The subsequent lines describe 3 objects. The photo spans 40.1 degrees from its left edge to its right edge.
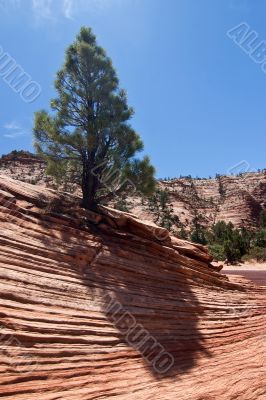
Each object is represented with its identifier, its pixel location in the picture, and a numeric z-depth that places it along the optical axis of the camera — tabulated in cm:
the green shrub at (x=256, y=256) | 2947
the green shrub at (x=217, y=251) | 3034
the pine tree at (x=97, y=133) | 1369
